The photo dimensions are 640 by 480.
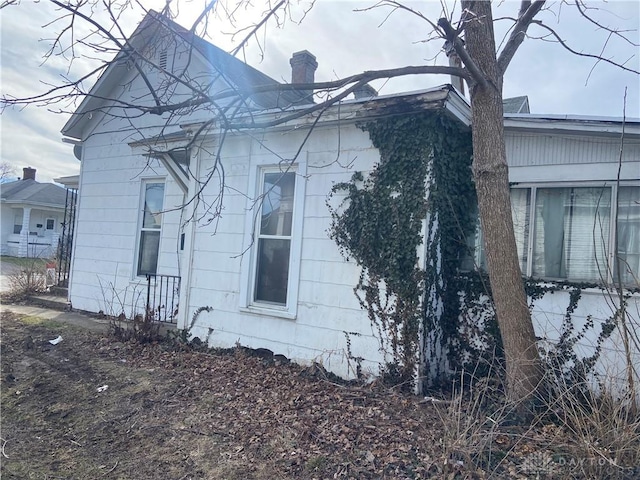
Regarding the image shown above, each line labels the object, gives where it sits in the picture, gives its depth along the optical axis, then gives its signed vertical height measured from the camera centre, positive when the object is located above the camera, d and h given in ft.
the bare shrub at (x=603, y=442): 9.58 -3.62
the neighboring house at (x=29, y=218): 84.12 +4.01
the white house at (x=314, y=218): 15.52 +1.94
